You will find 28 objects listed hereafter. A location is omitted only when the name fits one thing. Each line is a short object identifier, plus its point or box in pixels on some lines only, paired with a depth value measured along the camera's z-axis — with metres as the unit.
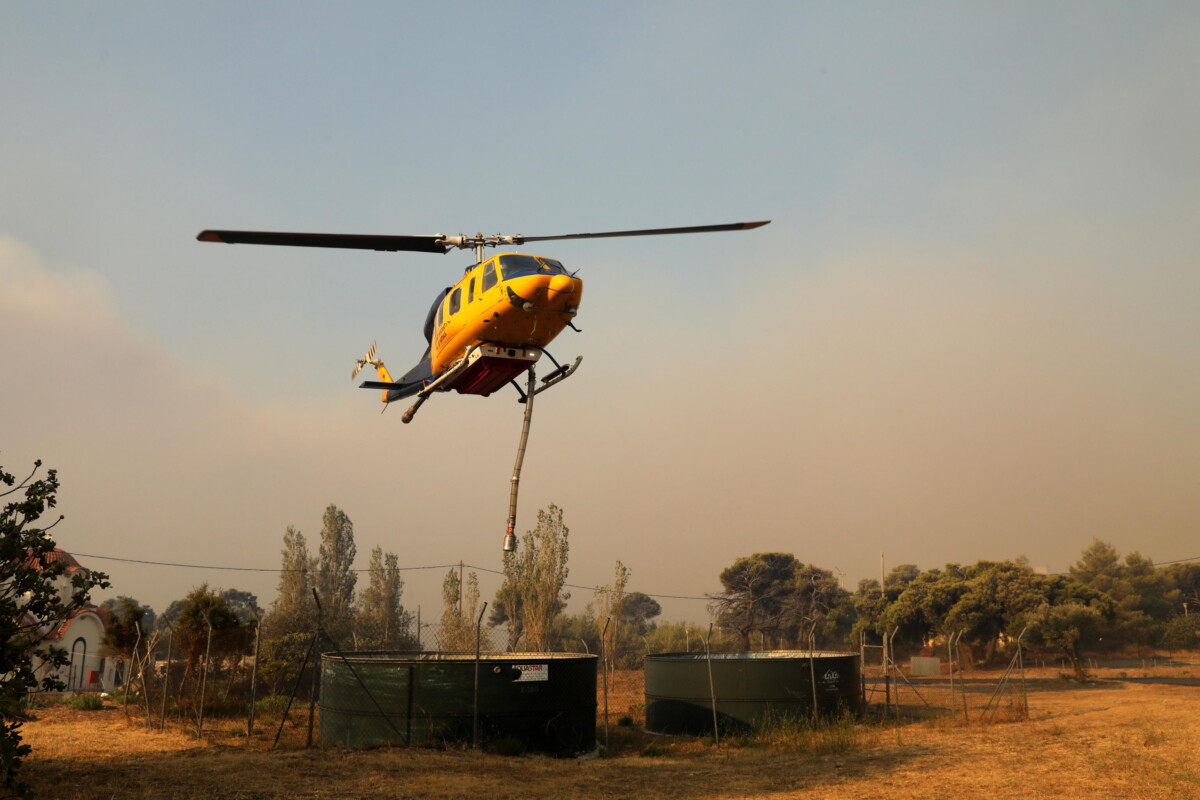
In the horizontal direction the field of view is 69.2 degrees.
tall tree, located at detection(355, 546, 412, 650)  52.72
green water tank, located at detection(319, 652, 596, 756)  18.48
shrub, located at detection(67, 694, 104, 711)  28.39
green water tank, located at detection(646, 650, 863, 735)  22.77
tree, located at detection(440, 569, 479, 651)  45.19
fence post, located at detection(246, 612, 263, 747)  18.98
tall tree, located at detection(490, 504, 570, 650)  45.56
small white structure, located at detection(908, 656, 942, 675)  43.53
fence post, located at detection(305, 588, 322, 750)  18.19
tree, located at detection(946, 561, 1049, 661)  46.66
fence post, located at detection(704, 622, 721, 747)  20.97
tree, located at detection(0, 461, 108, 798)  9.65
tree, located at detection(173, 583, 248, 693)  25.16
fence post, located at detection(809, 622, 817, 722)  22.43
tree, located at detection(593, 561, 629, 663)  50.03
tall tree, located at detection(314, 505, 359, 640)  53.00
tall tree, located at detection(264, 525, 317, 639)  51.97
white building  42.00
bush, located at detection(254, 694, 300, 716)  25.98
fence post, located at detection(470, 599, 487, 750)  18.30
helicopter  14.16
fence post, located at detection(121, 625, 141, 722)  24.49
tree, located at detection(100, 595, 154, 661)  27.41
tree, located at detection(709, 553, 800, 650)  65.44
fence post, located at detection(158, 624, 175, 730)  22.60
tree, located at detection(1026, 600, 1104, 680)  42.38
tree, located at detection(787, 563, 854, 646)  64.88
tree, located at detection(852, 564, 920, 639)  54.53
